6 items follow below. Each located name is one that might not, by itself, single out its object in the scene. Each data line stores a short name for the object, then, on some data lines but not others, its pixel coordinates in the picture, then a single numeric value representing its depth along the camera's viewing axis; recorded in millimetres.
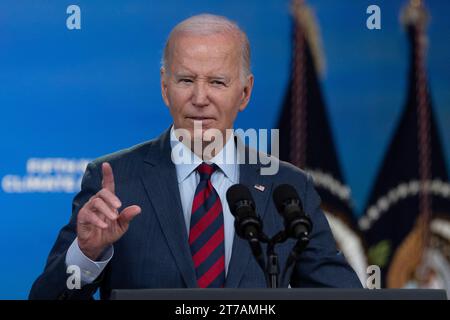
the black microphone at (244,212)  4641
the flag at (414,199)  8453
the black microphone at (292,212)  4613
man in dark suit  5902
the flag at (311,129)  8453
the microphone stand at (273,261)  4676
